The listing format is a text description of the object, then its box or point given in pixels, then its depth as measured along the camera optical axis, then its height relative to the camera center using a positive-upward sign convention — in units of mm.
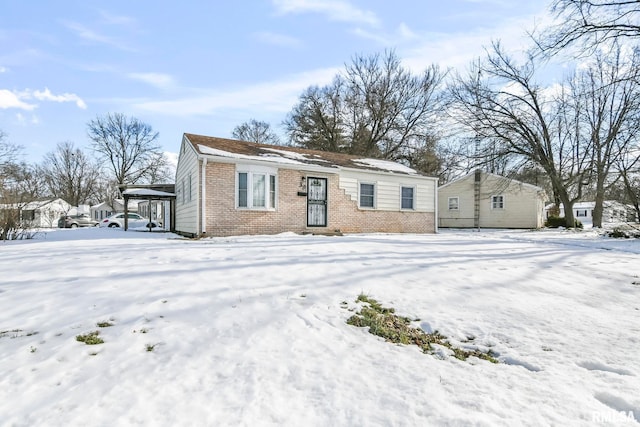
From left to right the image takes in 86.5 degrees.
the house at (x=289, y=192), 11156 +804
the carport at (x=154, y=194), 15207 +821
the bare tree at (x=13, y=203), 9688 +239
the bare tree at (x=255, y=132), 37562 +9002
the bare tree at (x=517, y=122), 20125 +5581
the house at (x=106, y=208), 41562 +467
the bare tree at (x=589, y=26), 10883 +6145
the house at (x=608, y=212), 15633 +243
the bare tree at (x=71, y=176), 43656 +4707
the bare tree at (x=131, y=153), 38250 +6731
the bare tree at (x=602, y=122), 15672 +4612
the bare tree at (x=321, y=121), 29000 +7987
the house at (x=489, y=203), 22562 +815
